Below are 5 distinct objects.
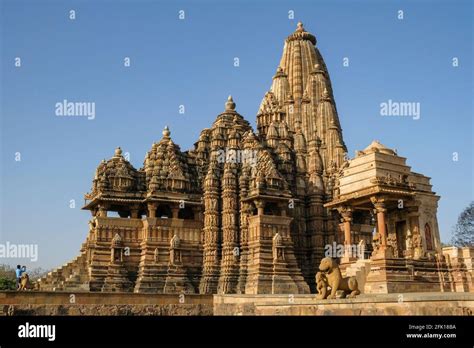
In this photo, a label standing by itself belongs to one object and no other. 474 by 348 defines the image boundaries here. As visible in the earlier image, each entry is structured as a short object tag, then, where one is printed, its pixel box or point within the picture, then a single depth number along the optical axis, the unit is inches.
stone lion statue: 914.6
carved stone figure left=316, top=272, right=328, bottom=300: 918.4
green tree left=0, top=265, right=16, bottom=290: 2128.4
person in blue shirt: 1360.7
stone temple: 1269.7
